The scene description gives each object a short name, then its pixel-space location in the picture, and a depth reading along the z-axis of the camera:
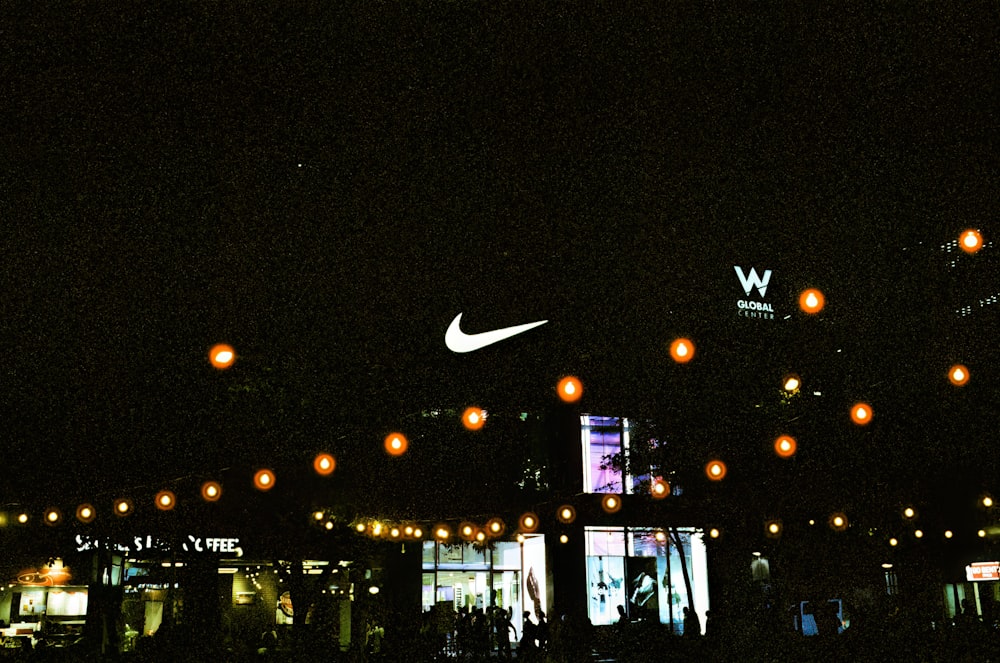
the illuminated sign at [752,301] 50.09
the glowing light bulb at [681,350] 9.02
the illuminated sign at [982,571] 36.44
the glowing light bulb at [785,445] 12.14
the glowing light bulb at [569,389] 9.36
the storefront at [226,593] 16.86
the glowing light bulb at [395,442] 11.22
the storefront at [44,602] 25.89
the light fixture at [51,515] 18.09
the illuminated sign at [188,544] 17.61
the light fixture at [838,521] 19.58
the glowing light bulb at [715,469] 13.04
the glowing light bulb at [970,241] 7.35
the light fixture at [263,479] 12.99
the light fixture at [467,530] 21.09
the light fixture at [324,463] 12.24
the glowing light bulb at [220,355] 8.56
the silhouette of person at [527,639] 18.64
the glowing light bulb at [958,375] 9.91
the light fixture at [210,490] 14.13
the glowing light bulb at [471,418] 10.82
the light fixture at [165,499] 15.02
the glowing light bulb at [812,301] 7.64
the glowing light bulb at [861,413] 11.24
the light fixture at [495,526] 20.03
